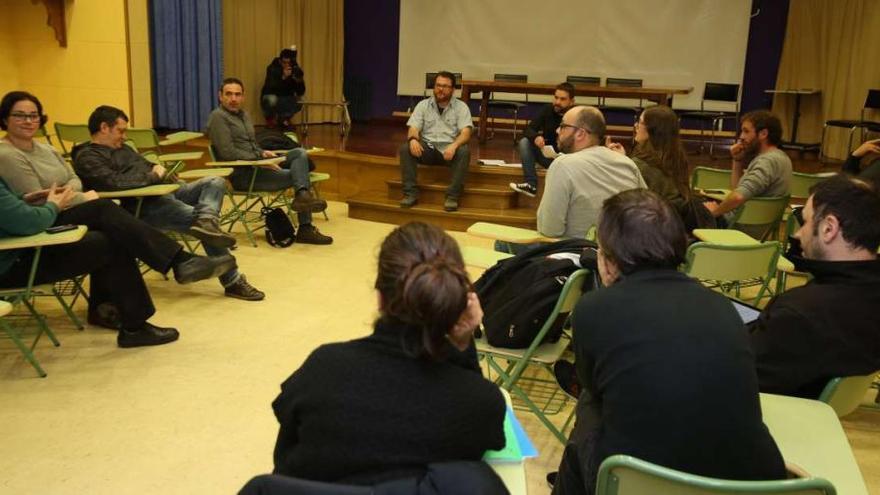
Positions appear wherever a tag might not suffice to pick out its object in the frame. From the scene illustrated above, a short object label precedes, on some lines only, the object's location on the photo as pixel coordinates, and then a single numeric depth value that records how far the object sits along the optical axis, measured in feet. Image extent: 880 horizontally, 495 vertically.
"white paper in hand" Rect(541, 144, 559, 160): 17.02
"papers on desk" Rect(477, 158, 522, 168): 21.35
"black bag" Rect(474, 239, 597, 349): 7.93
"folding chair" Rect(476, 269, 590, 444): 7.63
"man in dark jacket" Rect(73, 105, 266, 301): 12.64
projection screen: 32.32
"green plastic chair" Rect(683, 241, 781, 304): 9.68
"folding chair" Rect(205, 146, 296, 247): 16.98
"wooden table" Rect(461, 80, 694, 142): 25.13
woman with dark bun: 4.01
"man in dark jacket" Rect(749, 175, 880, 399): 6.20
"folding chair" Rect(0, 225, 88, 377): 9.25
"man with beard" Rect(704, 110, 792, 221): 13.33
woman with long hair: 11.89
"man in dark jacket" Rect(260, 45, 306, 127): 29.22
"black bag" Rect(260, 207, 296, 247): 17.26
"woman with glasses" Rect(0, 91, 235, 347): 10.17
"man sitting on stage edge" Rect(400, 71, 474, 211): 19.69
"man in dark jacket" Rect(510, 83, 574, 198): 19.70
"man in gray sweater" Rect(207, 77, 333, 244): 17.13
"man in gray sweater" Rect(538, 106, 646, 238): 10.27
